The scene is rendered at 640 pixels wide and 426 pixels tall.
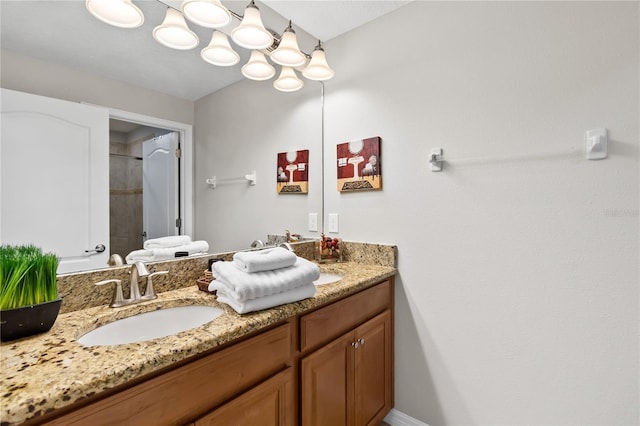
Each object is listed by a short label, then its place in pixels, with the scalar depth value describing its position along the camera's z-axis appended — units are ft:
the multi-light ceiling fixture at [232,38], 3.76
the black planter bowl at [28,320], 2.52
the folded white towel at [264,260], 3.63
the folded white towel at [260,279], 3.24
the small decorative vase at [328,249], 6.17
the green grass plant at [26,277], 2.52
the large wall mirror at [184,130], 3.22
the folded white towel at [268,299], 3.26
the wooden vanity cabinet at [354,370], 3.90
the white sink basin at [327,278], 5.50
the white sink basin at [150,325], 3.09
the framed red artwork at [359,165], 5.89
